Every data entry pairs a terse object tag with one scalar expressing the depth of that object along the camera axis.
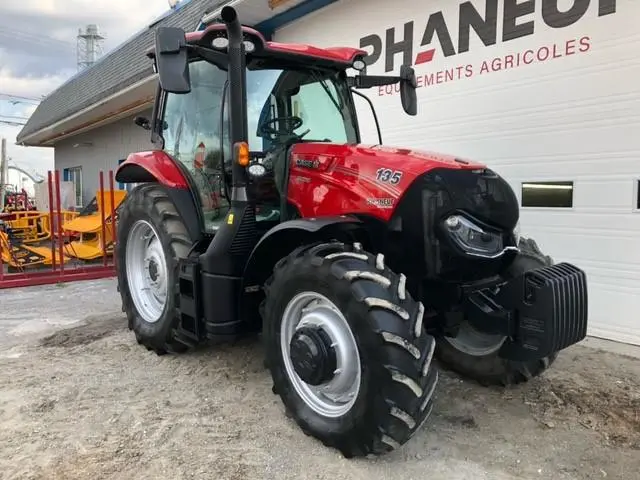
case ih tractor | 2.65
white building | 4.91
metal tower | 36.22
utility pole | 22.94
